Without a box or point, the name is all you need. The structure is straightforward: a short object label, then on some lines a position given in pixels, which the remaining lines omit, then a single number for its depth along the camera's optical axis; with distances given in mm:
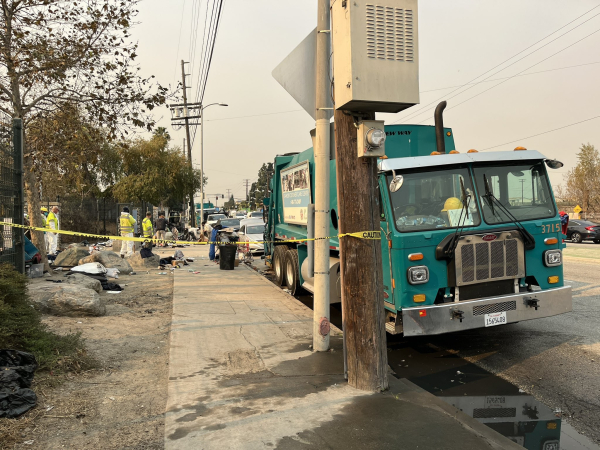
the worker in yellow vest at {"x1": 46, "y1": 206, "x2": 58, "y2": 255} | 17109
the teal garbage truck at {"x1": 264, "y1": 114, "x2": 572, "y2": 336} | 5785
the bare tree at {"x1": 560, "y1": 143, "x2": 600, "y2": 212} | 46031
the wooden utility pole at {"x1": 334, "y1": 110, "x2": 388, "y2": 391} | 4621
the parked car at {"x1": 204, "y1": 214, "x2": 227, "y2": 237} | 28569
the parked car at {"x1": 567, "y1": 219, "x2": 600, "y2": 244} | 27812
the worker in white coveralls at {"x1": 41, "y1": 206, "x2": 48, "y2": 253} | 21916
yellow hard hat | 6203
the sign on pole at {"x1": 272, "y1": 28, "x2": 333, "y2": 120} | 5715
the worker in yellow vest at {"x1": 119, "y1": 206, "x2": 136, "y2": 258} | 18641
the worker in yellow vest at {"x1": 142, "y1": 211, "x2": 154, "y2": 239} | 20938
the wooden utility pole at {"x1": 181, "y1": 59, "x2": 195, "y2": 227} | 42062
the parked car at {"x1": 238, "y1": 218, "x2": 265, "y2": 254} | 20266
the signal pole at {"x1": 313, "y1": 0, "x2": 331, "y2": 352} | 5816
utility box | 4316
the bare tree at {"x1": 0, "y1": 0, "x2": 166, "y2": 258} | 11281
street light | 38294
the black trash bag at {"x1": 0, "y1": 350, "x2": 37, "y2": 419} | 3932
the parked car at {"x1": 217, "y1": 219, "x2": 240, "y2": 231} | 30611
